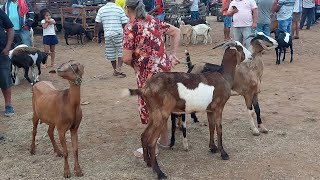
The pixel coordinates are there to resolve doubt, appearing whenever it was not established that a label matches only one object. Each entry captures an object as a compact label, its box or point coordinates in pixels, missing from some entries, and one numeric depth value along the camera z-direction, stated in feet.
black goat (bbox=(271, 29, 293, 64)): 36.73
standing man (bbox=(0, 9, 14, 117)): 22.47
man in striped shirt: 32.22
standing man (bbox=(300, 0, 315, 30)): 54.60
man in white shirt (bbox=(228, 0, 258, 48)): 32.32
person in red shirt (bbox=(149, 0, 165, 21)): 45.20
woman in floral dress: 16.26
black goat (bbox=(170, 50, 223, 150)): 18.69
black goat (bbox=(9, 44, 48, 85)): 30.76
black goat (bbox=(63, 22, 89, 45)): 50.31
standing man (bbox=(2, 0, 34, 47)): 34.01
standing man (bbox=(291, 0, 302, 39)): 48.01
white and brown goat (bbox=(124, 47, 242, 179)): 15.74
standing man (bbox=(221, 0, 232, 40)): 43.55
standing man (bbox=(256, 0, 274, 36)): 37.50
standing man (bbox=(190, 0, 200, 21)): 59.82
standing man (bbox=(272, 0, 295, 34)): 41.16
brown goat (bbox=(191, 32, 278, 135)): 20.53
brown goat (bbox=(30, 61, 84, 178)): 14.66
